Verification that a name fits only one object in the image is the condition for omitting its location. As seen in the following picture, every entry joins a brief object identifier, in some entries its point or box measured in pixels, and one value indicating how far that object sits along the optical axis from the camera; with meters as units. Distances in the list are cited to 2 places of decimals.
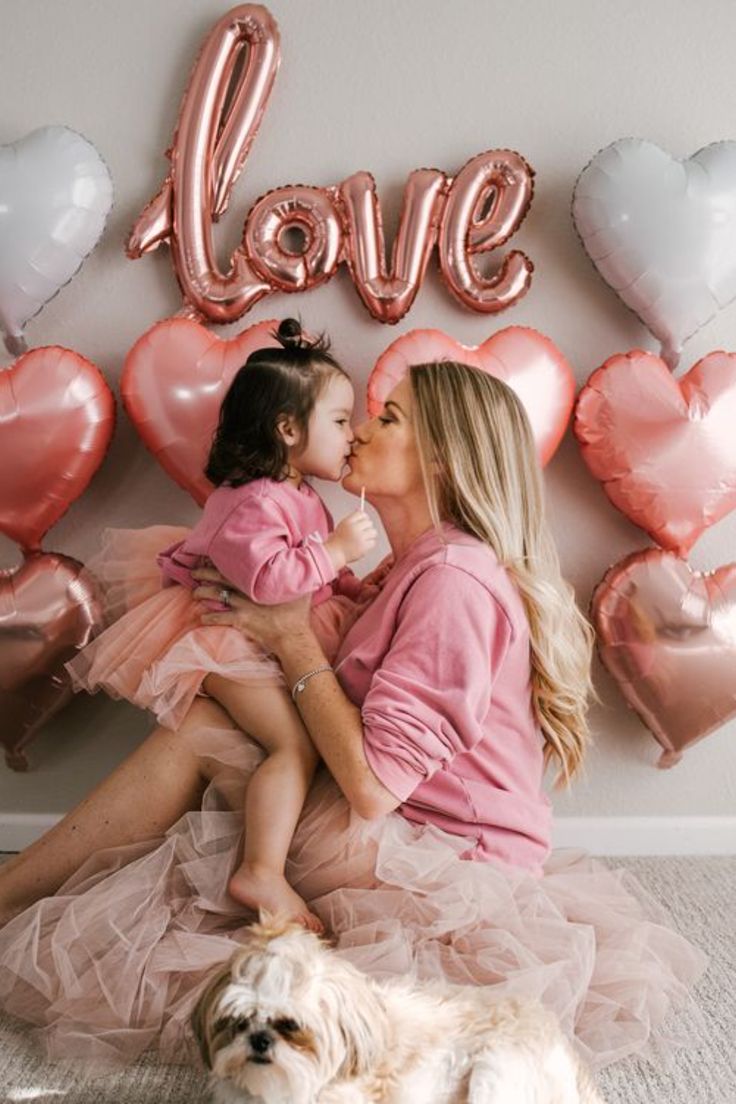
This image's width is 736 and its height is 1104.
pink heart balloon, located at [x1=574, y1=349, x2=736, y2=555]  2.11
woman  1.55
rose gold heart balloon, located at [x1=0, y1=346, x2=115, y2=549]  2.07
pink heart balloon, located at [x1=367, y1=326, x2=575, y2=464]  2.09
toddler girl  1.66
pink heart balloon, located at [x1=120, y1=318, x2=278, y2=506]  2.08
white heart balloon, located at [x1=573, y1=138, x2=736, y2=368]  2.06
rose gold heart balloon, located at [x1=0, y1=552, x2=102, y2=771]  2.12
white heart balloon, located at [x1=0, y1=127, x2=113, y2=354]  2.02
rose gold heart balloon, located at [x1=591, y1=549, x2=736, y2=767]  2.16
